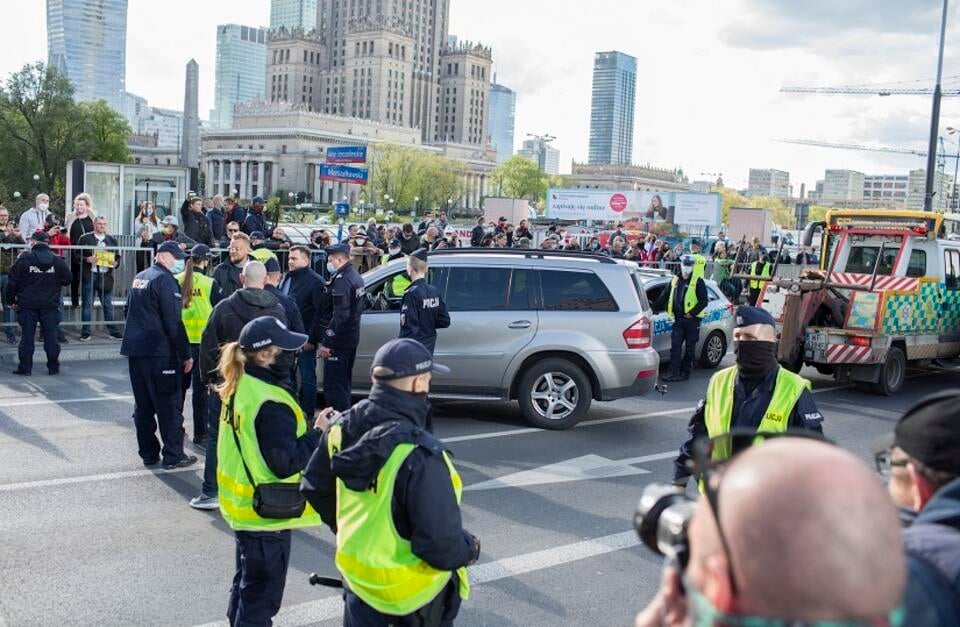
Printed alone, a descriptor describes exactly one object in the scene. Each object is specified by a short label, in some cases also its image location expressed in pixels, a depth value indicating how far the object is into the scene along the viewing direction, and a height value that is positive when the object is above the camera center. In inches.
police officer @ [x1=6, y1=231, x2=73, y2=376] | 498.9 -48.2
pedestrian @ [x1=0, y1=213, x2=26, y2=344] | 565.3 -35.9
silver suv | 421.7 -47.1
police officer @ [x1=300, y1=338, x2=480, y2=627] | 135.8 -41.4
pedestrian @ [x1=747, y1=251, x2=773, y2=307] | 814.5 -34.1
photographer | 56.2 -18.3
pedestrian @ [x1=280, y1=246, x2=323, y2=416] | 412.2 -37.2
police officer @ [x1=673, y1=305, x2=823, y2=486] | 192.7 -33.1
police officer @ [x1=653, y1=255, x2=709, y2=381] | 550.6 -46.4
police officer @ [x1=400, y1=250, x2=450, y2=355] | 380.8 -35.4
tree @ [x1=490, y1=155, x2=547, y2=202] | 5949.8 +281.6
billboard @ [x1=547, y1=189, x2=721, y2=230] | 2474.2 +57.4
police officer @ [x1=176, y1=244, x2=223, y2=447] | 360.5 -37.5
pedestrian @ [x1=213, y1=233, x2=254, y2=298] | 381.3 -25.2
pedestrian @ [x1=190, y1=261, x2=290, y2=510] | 277.4 -33.5
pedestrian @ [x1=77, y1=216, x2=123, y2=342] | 592.7 -43.2
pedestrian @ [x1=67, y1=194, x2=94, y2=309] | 593.9 -16.6
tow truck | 534.6 -34.3
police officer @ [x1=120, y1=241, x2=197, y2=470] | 331.0 -50.3
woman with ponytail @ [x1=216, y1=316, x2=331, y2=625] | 173.2 -48.7
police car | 581.6 -57.2
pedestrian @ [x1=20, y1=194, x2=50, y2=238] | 676.1 -12.1
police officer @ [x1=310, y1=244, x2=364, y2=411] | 393.7 -45.9
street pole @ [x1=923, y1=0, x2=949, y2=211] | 1061.8 +104.2
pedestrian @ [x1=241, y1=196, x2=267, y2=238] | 754.2 -7.1
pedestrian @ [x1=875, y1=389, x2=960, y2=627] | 74.5 -23.2
